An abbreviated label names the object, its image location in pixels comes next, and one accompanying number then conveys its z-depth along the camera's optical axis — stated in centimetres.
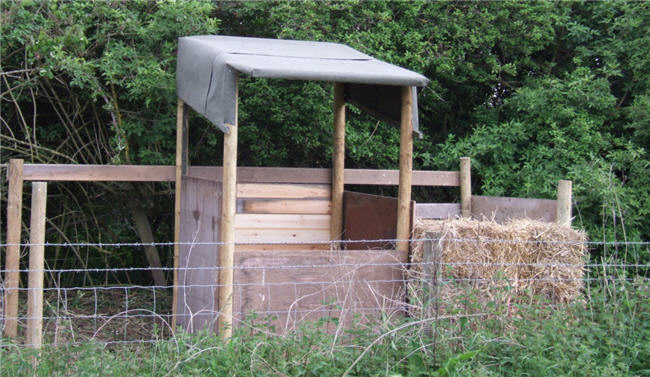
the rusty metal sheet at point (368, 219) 636
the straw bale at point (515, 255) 540
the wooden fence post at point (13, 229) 612
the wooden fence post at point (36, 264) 545
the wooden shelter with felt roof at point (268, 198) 524
